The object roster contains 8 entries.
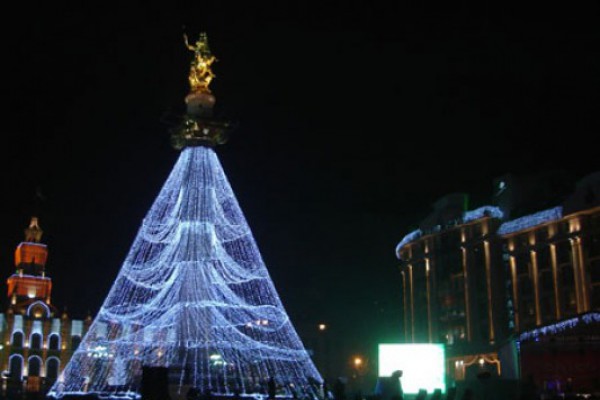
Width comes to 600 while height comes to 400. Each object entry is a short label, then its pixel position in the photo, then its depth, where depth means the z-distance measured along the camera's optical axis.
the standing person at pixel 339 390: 19.11
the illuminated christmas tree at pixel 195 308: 34.41
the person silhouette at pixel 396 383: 16.80
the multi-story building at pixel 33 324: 97.19
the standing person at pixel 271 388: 22.16
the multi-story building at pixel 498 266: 60.81
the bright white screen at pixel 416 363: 28.44
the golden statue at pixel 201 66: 43.22
